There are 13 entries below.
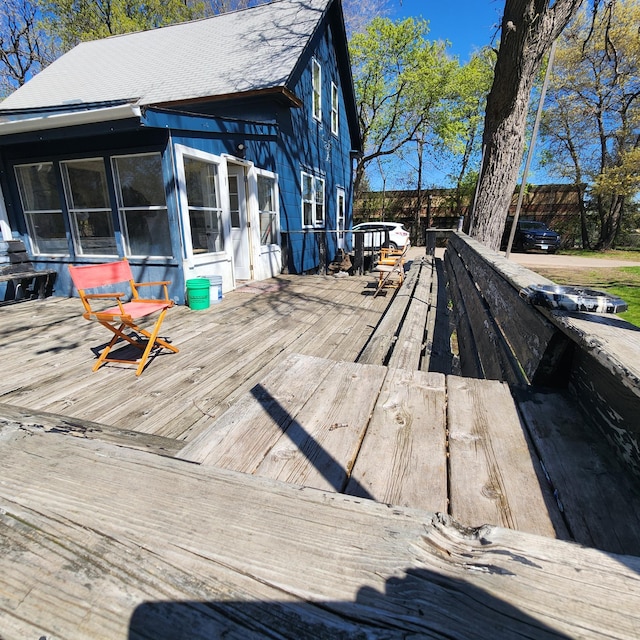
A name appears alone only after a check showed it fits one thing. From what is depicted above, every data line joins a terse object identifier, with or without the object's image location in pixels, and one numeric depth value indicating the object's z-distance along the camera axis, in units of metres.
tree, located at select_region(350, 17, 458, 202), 16.27
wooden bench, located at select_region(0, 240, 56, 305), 5.73
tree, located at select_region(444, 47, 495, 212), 17.52
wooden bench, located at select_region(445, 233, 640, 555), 0.86
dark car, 14.67
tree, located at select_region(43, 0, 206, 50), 15.85
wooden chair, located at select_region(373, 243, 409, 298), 5.99
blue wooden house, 5.14
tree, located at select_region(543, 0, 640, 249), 13.95
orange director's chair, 3.13
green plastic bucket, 5.11
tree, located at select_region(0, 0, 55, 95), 15.72
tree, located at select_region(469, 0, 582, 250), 4.54
